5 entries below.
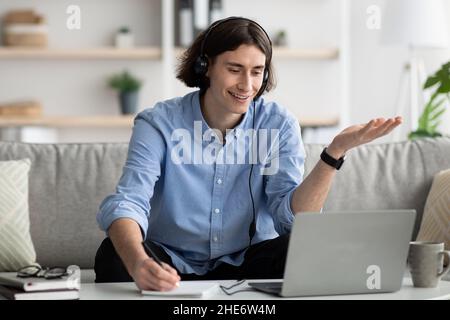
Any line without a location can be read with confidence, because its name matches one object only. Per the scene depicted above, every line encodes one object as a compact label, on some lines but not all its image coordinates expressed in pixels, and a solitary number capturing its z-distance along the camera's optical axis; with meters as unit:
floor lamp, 4.06
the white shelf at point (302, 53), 4.72
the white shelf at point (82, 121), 4.67
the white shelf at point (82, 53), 4.70
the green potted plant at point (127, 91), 4.76
